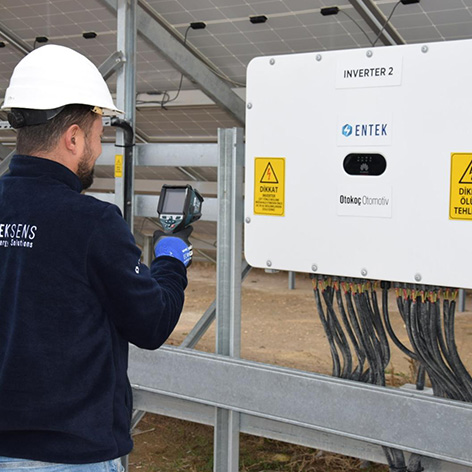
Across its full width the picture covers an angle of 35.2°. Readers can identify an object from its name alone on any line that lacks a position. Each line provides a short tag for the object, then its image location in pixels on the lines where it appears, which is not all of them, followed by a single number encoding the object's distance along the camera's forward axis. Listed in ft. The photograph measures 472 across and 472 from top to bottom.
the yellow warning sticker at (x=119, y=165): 8.68
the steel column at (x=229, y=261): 7.64
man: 4.50
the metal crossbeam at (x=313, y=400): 6.38
